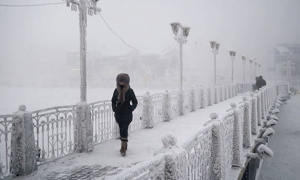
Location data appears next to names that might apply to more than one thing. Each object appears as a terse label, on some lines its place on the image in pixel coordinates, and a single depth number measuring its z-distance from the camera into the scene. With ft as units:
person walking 20.30
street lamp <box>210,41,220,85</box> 72.94
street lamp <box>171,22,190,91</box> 47.26
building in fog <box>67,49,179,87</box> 191.11
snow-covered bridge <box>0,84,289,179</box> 8.32
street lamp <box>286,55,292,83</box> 144.46
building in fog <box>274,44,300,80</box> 231.91
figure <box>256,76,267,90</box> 69.56
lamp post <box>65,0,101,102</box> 23.63
